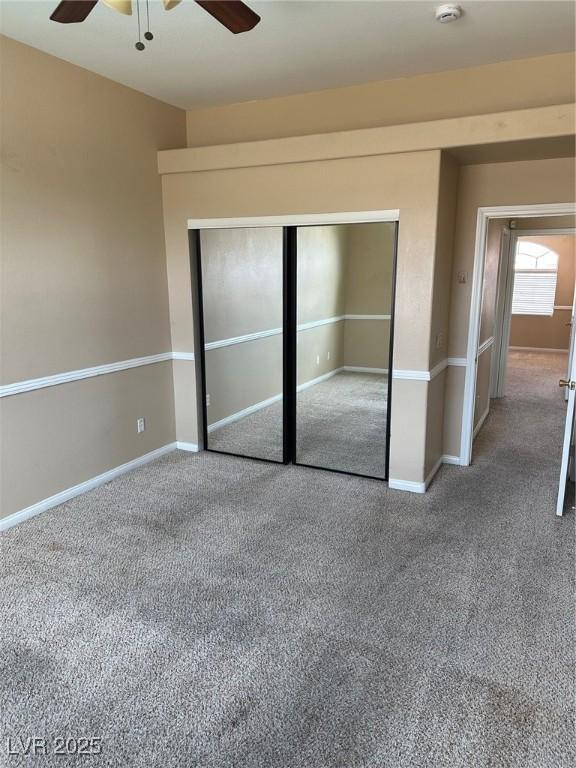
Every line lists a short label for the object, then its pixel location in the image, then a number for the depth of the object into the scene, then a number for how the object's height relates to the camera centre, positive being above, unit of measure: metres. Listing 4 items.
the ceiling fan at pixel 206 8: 1.83 +1.00
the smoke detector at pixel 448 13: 2.54 +1.35
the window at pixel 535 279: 9.49 +0.05
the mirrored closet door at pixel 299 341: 3.71 -0.46
